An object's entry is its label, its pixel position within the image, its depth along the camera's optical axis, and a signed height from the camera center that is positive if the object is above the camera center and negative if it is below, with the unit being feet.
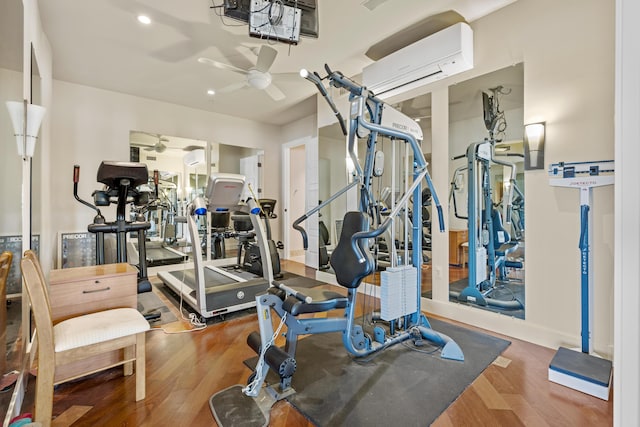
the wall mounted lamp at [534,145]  8.65 +1.99
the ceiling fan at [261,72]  10.60 +5.39
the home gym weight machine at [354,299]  6.11 -1.98
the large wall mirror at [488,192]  9.32 +0.71
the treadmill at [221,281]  10.27 -2.44
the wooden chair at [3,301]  5.41 -1.70
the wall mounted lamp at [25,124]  6.21 +1.91
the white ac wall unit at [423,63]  9.66 +5.28
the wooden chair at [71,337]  5.00 -2.31
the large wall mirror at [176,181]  16.98 +1.87
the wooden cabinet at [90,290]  6.46 -1.76
